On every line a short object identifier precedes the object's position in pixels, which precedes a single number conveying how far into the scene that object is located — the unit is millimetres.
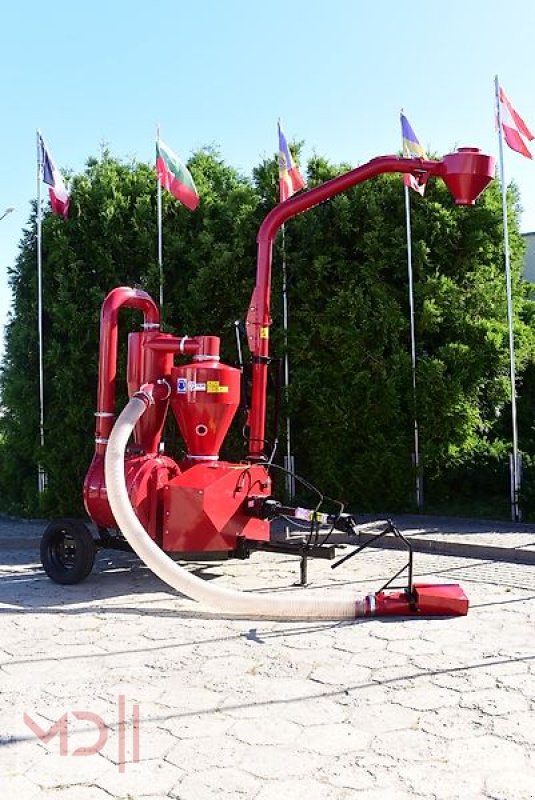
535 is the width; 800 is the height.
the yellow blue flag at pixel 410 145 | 10227
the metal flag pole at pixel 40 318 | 11125
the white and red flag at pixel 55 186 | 10750
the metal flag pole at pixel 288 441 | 10883
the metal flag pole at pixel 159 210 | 10742
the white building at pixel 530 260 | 24844
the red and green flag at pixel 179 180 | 10039
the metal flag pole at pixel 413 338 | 10664
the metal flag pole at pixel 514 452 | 10273
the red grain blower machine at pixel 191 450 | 7230
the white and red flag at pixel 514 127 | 10359
